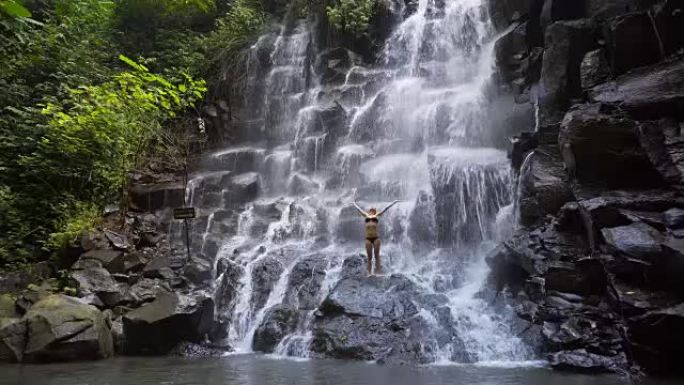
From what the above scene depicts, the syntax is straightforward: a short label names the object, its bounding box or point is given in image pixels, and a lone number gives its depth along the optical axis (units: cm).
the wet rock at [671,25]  952
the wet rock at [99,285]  1021
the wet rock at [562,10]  1248
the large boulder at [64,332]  827
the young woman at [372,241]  1077
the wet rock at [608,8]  1116
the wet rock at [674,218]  740
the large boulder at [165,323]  929
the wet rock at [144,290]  1036
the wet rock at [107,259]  1100
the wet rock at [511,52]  1449
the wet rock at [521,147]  1157
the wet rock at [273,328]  951
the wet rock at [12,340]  828
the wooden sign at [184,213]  1174
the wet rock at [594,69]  1055
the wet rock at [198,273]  1164
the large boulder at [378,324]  838
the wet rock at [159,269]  1136
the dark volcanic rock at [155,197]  1455
